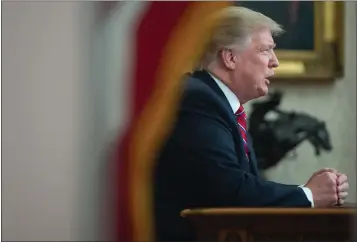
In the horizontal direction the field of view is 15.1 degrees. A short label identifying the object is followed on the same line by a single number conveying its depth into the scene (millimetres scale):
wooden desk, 3883
